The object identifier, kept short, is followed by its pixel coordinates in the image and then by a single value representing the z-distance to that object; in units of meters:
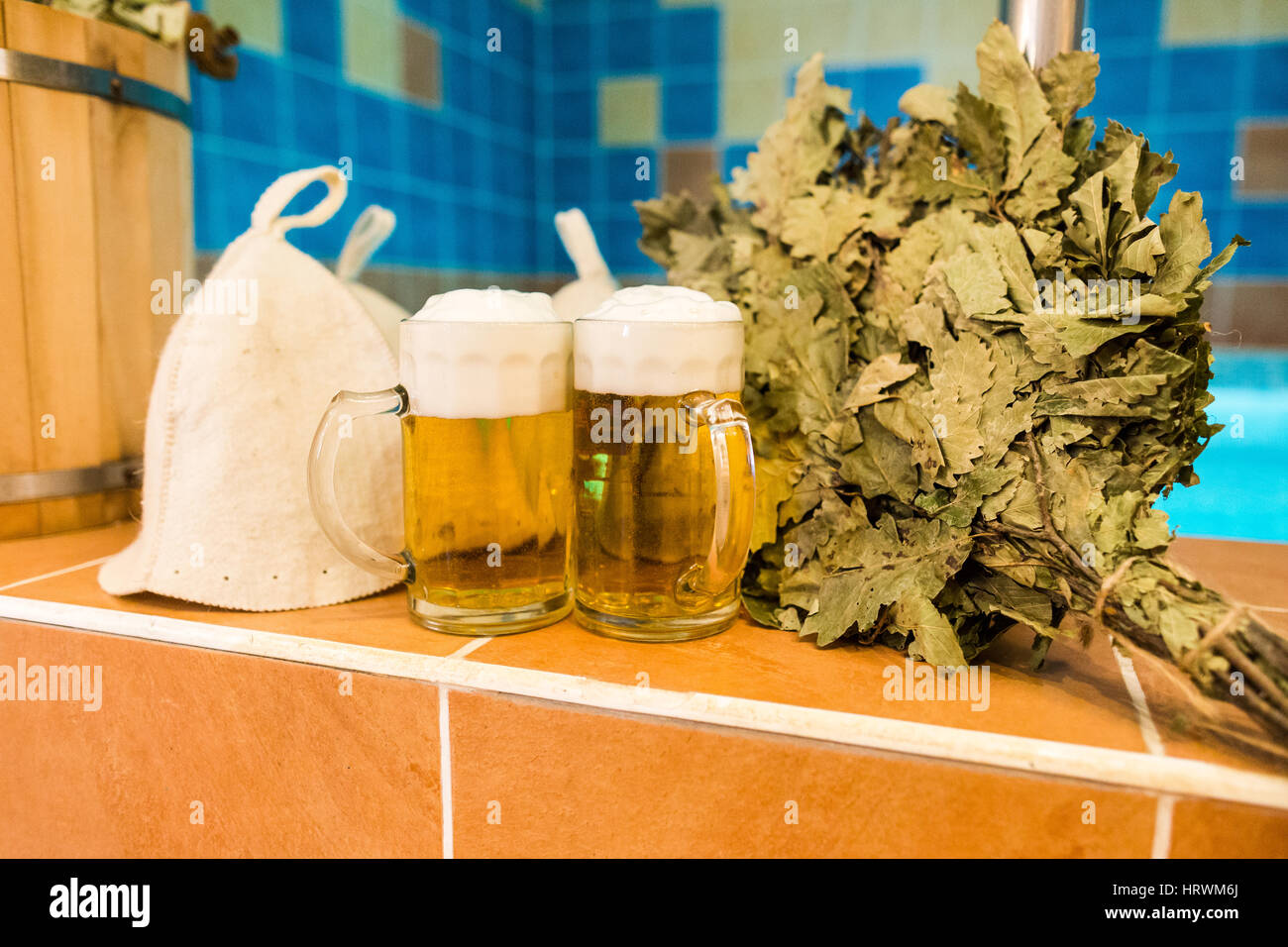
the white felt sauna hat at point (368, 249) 0.75
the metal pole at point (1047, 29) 0.61
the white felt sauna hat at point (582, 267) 0.79
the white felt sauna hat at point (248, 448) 0.60
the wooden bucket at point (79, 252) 0.69
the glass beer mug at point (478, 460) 0.53
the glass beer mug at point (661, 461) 0.52
